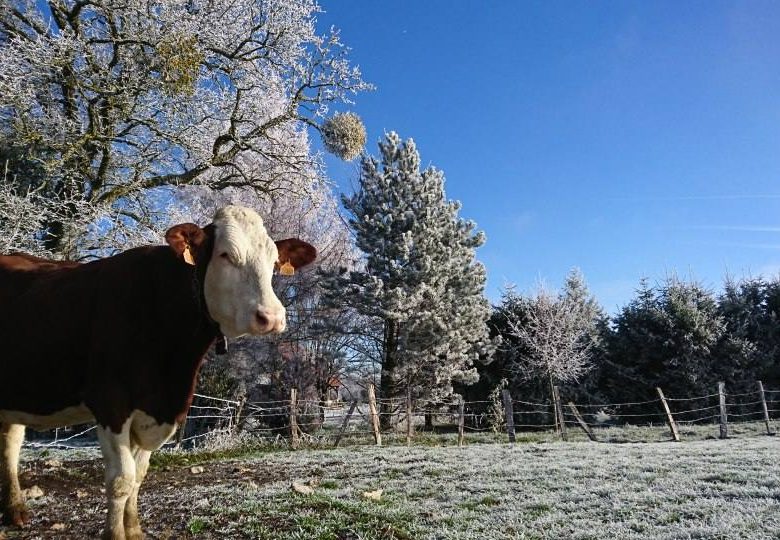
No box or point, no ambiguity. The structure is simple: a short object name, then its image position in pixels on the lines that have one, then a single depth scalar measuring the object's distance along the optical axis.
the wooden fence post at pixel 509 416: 16.48
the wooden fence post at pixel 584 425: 16.55
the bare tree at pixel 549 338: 23.09
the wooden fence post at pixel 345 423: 15.68
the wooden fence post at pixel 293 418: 15.09
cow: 3.22
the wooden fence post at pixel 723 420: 16.01
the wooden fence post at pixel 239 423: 14.95
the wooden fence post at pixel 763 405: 16.61
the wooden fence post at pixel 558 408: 16.97
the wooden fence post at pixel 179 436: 12.85
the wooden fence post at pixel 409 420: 16.07
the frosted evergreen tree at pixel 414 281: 21.28
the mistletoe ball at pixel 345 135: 9.34
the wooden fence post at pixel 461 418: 15.75
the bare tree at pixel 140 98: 8.29
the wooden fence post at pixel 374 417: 15.70
